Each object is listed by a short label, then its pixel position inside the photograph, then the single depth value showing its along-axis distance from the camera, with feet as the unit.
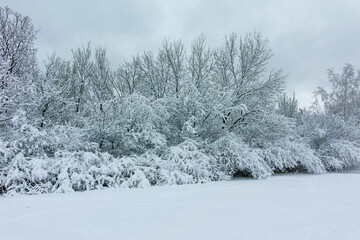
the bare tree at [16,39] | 37.99
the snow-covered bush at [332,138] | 48.64
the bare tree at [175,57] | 54.95
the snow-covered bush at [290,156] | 41.14
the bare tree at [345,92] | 89.56
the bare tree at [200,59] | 55.42
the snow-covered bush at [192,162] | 33.35
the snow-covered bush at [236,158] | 36.99
